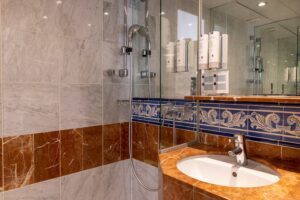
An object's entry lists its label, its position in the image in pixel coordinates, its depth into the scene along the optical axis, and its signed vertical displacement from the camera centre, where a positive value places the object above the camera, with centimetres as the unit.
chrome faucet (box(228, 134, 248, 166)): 107 -28
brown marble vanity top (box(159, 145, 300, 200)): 71 -33
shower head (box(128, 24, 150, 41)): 184 +59
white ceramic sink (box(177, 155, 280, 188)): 98 -38
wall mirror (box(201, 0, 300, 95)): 109 +32
